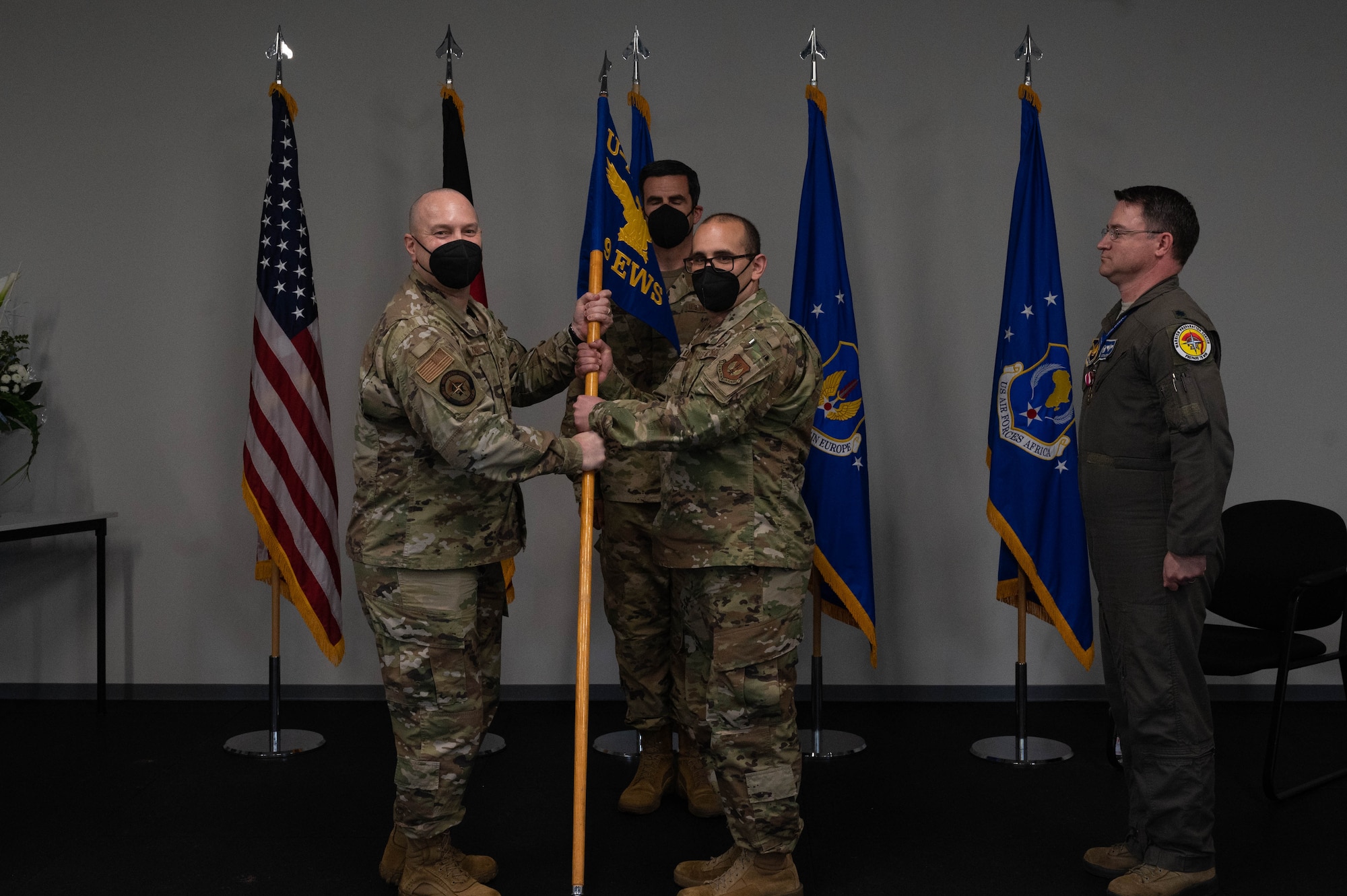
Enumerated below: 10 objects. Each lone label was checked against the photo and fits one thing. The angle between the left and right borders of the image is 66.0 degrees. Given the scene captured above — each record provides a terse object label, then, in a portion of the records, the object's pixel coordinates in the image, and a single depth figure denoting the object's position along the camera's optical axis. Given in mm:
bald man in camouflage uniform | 2516
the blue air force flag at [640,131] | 3906
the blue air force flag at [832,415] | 3807
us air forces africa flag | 3746
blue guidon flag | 2854
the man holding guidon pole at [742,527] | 2545
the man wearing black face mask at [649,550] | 3312
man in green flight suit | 2555
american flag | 3852
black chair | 3303
